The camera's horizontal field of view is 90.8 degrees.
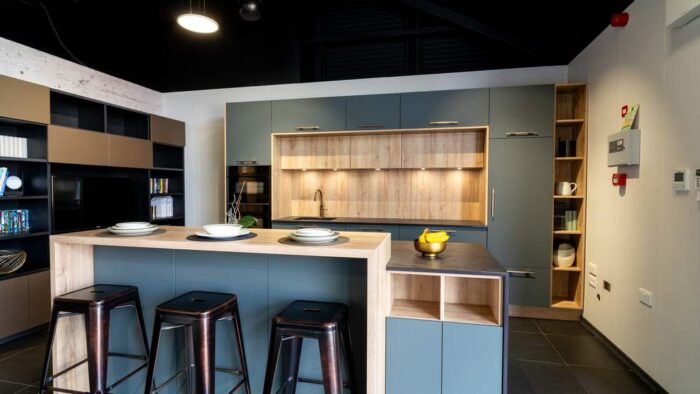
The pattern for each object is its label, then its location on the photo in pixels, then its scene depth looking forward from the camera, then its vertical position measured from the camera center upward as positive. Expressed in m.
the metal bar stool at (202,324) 1.69 -0.68
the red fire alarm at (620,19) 2.71 +1.37
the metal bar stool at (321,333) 1.60 -0.67
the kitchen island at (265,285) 1.74 -0.56
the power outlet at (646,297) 2.38 -0.74
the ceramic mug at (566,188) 3.59 +0.04
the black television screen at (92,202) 3.49 -0.14
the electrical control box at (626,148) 2.54 +0.34
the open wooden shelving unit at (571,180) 3.55 +0.13
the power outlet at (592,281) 3.27 -0.85
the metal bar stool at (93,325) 1.85 -0.73
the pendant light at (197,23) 2.78 +1.39
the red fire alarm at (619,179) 2.74 +0.11
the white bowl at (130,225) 2.00 -0.21
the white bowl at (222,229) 1.86 -0.21
